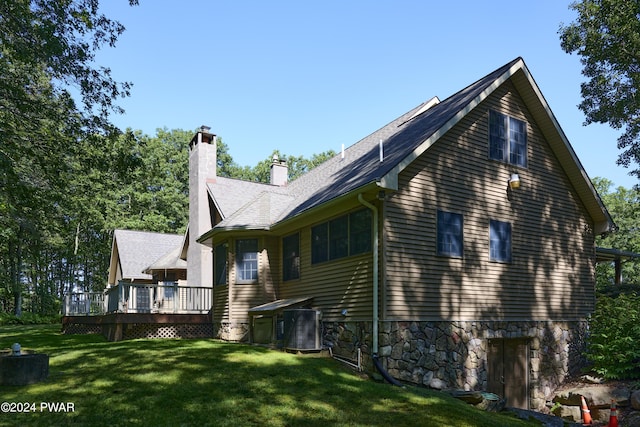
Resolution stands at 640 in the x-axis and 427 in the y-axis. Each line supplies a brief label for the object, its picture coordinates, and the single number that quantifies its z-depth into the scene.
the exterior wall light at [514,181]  13.39
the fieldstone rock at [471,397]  9.94
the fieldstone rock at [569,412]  12.70
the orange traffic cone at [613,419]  10.38
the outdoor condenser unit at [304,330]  12.02
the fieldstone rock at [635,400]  11.82
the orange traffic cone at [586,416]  11.62
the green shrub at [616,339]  13.19
